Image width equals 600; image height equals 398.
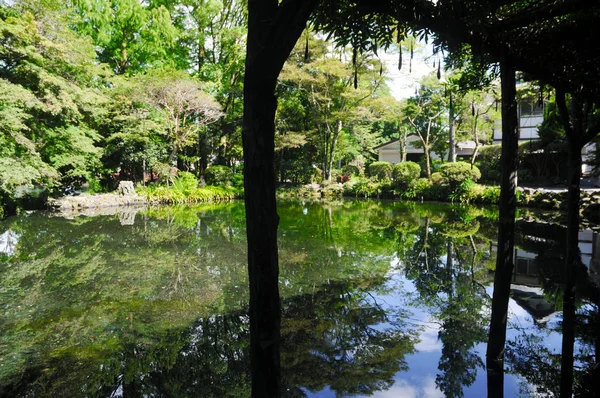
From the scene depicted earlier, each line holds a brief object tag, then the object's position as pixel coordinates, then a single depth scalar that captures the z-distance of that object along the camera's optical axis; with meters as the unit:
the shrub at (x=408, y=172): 20.00
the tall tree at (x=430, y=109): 21.53
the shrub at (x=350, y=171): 27.22
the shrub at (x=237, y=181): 23.44
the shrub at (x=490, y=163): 19.81
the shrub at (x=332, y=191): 22.48
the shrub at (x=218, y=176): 22.58
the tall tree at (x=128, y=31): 20.83
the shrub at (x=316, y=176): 25.11
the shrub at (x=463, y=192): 17.47
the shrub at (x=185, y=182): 19.47
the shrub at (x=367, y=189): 21.45
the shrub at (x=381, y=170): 22.33
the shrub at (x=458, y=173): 17.75
